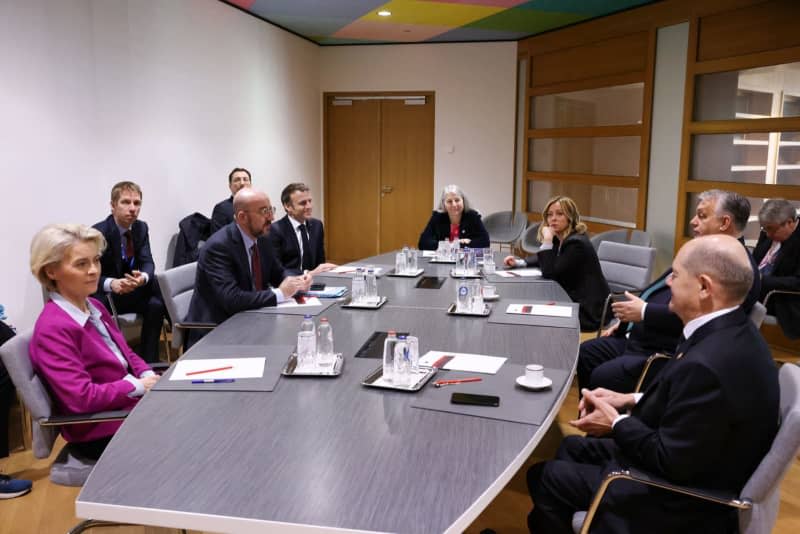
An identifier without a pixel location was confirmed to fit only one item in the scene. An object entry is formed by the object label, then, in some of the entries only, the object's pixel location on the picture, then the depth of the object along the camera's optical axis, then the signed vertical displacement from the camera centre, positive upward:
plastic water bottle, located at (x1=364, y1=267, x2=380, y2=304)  3.65 -0.70
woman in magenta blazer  2.31 -0.66
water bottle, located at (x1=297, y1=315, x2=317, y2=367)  2.42 -0.68
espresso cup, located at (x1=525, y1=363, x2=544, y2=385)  2.24 -0.71
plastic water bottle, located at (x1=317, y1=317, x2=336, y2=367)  2.47 -0.69
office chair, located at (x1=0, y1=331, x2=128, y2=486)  2.24 -0.88
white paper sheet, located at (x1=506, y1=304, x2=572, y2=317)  3.34 -0.76
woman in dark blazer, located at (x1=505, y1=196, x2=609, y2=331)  4.26 -0.65
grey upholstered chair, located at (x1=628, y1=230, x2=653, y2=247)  6.34 -0.74
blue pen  2.29 -0.76
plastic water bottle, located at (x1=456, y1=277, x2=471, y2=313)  3.35 -0.69
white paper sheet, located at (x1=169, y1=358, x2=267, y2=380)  2.36 -0.76
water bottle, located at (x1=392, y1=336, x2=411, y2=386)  2.25 -0.70
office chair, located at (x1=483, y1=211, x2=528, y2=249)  8.44 -0.83
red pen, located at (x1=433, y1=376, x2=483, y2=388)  2.27 -0.76
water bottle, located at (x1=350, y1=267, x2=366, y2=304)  3.56 -0.69
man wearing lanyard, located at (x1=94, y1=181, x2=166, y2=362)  4.75 -0.80
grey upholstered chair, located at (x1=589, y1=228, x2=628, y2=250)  6.55 -0.73
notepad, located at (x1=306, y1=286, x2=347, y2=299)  3.73 -0.75
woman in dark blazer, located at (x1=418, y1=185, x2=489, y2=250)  5.80 -0.56
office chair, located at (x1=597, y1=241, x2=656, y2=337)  4.90 -0.78
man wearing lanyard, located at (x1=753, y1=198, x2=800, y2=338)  4.58 -0.70
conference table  1.48 -0.77
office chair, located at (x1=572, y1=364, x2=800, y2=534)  1.70 -0.85
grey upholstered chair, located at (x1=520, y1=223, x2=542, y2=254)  8.01 -0.96
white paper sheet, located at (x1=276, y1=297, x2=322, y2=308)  3.50 -0.76
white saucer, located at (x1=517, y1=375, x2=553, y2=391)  2.21 -0.74
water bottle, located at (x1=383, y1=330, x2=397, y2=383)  2.29 -0.67
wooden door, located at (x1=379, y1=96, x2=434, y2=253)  9.43 -0.13
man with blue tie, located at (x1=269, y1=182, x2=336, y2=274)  5.05 -0.55
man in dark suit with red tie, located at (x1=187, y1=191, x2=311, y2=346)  3.48 -0.61
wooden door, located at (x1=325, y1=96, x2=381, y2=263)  9.60 -0.27
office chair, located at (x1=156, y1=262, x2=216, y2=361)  3.67 -0.78
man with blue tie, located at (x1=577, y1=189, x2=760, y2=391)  3.30 -0.77
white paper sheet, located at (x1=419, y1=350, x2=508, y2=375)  2.44 -0.76
